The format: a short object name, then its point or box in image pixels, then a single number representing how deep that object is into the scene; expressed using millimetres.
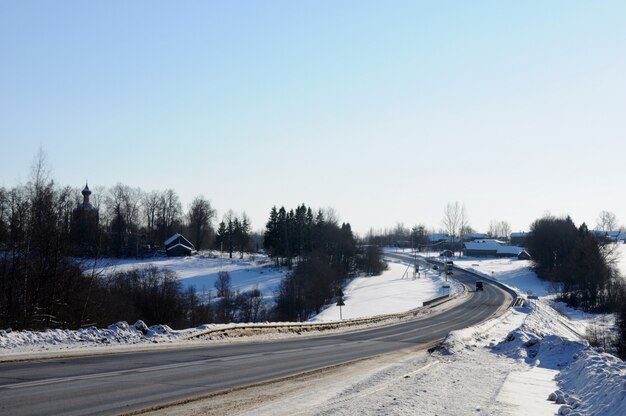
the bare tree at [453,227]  196200
